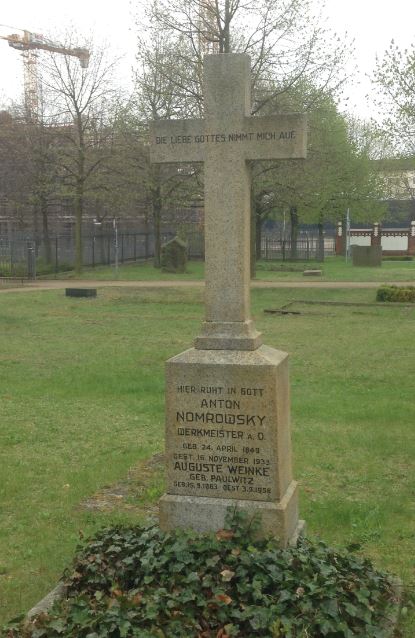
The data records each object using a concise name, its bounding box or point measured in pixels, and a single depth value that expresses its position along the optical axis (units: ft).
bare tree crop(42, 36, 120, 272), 104.17
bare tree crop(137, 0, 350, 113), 81.61
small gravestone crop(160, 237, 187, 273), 115.85
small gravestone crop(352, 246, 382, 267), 140.36
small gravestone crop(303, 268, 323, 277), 111.65
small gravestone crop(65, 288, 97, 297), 79.82
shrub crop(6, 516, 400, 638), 12.89
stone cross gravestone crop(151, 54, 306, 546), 15.85
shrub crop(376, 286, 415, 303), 72.59
